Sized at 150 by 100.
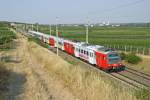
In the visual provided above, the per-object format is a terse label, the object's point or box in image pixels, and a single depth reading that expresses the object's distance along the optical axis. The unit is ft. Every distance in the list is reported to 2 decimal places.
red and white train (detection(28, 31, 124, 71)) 102.83
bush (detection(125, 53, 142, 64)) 126.09
